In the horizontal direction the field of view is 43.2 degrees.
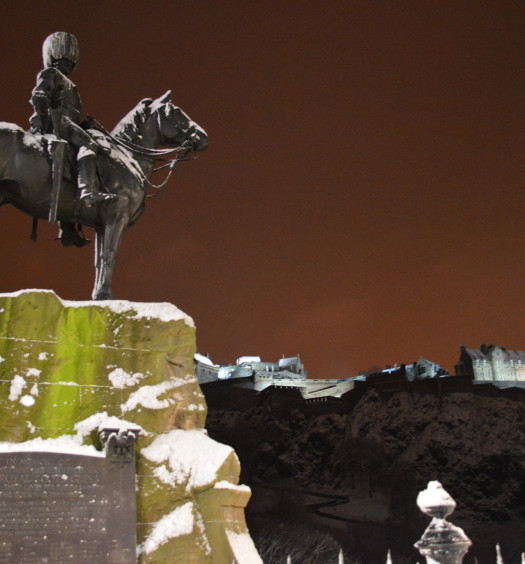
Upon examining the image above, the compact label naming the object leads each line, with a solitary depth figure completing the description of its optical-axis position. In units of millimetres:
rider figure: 8727
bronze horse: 8555
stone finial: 5953
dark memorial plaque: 6656
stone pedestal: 7344
